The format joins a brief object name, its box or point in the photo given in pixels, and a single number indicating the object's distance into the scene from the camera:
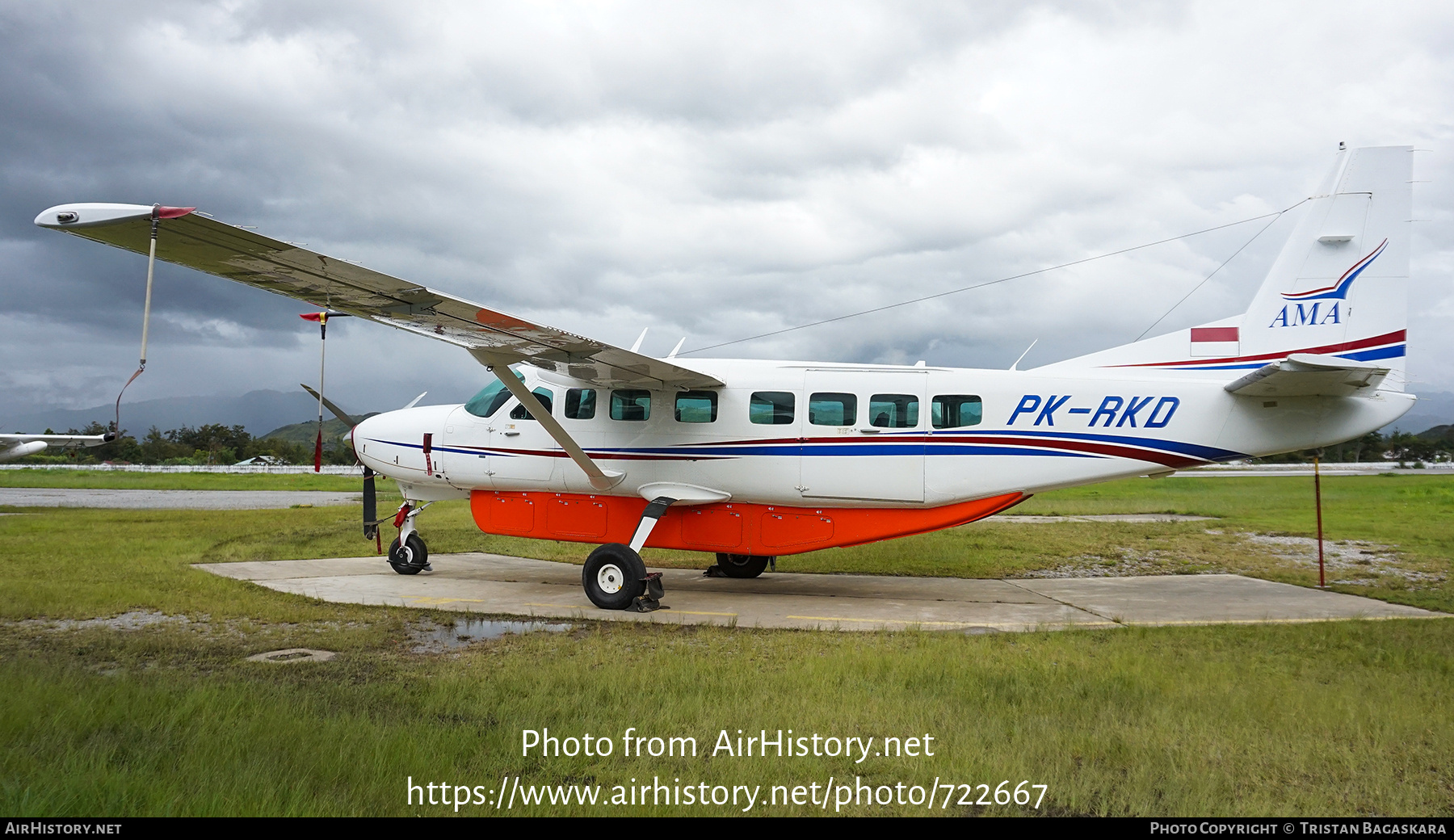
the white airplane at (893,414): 9.90
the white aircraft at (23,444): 24.91
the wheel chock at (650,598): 10.25
